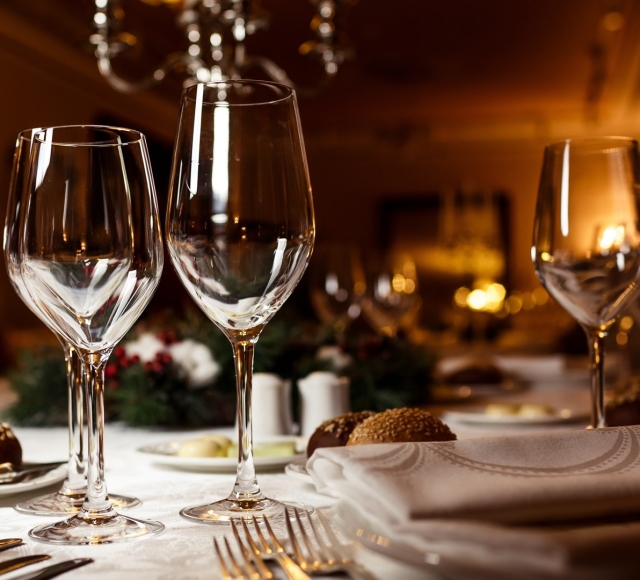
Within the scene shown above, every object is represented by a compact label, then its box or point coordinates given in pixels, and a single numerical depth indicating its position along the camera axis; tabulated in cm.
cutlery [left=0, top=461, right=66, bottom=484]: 85
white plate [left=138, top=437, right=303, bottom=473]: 91
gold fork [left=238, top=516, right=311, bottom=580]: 49
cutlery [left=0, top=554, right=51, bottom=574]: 54
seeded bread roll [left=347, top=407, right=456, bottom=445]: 75
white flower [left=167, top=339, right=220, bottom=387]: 141
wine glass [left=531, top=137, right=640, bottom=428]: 86
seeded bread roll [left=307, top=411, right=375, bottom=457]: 85
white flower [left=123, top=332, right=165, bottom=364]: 142
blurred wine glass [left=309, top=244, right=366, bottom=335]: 207
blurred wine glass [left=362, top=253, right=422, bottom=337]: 205
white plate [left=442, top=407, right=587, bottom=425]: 127
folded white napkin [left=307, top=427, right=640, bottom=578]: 46
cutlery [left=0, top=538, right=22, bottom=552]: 61
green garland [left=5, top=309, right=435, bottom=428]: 139
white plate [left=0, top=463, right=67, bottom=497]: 80
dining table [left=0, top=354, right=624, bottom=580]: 55
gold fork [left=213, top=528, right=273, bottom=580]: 49
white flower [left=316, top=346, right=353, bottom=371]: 152
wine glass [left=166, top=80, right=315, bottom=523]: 66
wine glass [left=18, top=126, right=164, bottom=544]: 64
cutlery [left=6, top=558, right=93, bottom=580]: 52
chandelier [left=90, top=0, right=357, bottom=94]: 194
